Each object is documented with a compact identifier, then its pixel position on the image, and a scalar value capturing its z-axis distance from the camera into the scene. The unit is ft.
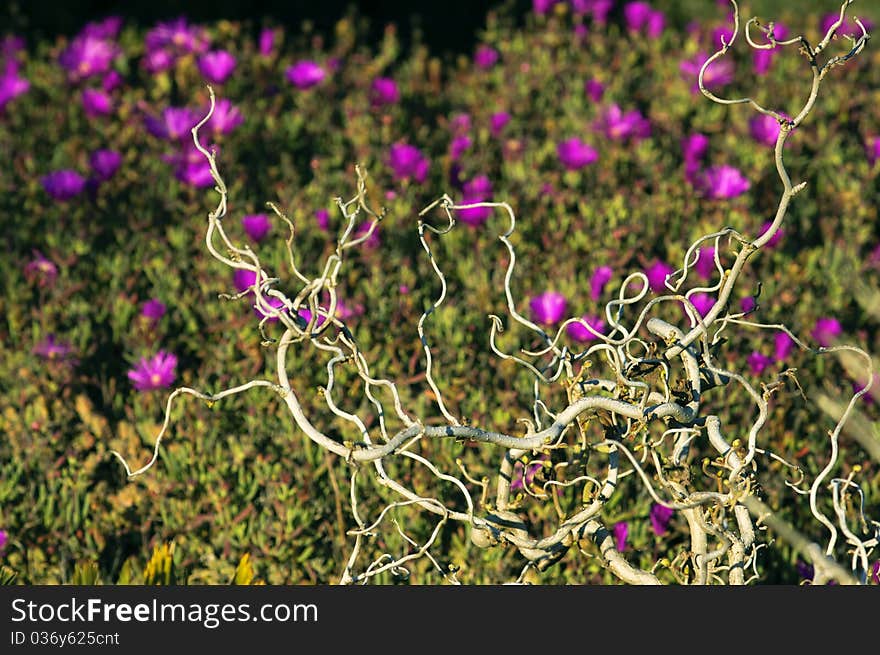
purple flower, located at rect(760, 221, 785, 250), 22.34
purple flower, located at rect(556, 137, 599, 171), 24.82
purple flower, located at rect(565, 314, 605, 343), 18.47
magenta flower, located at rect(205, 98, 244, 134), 25.76
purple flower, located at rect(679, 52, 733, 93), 28.48
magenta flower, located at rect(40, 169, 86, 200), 23.81
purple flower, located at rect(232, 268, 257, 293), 20.09
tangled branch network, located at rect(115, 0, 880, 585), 11.35
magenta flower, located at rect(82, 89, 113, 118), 27.71
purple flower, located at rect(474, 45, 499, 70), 30.76
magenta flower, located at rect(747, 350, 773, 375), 18.84
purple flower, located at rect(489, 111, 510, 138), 27.09
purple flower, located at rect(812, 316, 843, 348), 19.63
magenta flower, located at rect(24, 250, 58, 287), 21.67
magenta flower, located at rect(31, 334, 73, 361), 19.79
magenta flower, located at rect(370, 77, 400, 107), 27.91
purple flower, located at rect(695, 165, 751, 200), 23.84
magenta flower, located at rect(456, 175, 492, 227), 22.65
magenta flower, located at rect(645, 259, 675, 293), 20.20
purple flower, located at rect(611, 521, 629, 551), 16.39
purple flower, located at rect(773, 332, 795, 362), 19.66
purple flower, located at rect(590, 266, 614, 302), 20.17
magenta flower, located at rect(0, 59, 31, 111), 27.96
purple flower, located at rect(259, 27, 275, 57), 30.55
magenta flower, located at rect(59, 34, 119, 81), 29.63
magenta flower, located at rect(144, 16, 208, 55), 30.76
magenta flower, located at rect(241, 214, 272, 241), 22.18
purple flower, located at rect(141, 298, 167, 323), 20.38
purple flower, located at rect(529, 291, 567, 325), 19.58
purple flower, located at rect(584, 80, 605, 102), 28.04
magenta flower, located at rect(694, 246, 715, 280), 20.57
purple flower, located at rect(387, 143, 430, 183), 24.25
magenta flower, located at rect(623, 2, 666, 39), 32.19
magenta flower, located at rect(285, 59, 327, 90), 28.25
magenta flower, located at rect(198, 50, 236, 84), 28.27
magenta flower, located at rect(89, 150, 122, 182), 24.79
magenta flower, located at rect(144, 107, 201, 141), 26.20
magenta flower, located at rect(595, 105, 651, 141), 26.45
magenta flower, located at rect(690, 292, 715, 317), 19.21
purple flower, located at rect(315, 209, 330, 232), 22.69
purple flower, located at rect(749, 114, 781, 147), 25.73
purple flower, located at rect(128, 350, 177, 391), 19.22
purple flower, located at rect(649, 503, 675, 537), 16.62
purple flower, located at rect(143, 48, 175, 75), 29.78
